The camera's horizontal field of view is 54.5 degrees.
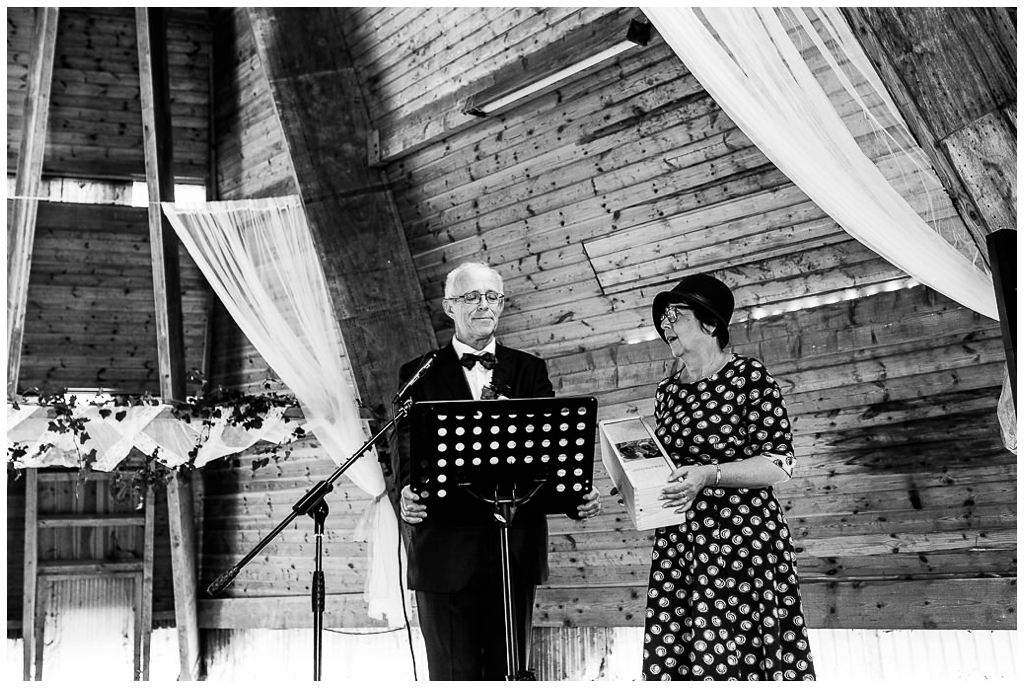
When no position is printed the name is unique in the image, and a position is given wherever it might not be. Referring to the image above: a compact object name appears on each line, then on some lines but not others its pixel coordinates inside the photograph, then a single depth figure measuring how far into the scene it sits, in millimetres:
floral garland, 5066
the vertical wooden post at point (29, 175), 5590
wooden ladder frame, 6078
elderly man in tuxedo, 2467
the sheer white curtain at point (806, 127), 2846
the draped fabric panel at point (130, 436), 5094
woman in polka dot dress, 2354
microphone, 2637
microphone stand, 2910
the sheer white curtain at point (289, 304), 4957
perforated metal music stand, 2305
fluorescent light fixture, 3846
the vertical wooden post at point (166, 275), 5824
